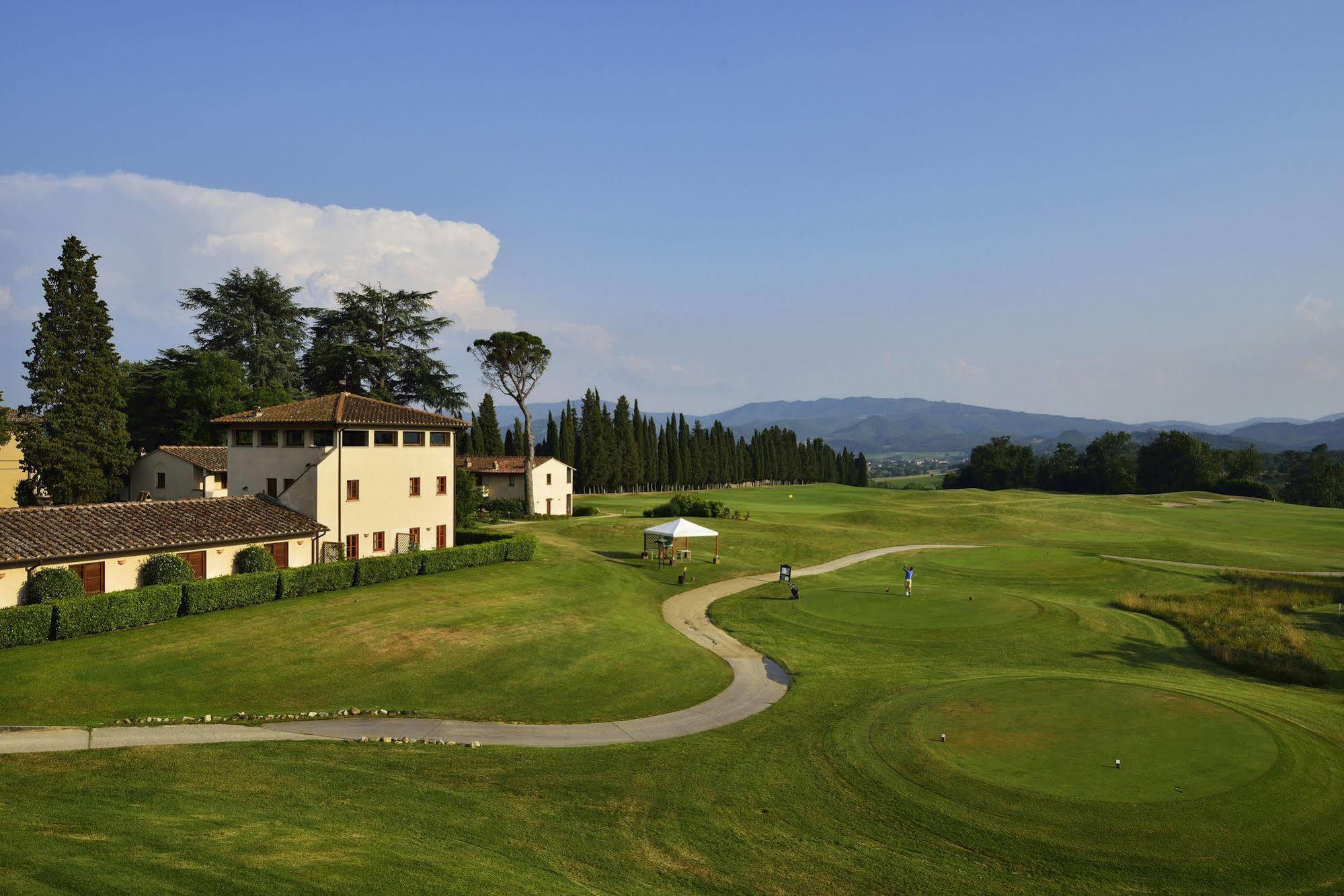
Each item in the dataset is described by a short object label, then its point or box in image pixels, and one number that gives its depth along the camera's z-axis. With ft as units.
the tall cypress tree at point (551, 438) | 354.54
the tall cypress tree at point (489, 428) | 312.91
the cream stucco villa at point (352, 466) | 131.75
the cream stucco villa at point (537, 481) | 238.68
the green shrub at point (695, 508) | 226.79
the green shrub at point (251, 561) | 113.80
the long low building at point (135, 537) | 93.76
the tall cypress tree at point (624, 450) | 355.97
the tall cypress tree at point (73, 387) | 146.10
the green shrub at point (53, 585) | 91.61
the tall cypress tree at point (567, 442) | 351.67
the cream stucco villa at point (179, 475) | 181.37
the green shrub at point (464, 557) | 131.13
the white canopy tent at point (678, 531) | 157.07
